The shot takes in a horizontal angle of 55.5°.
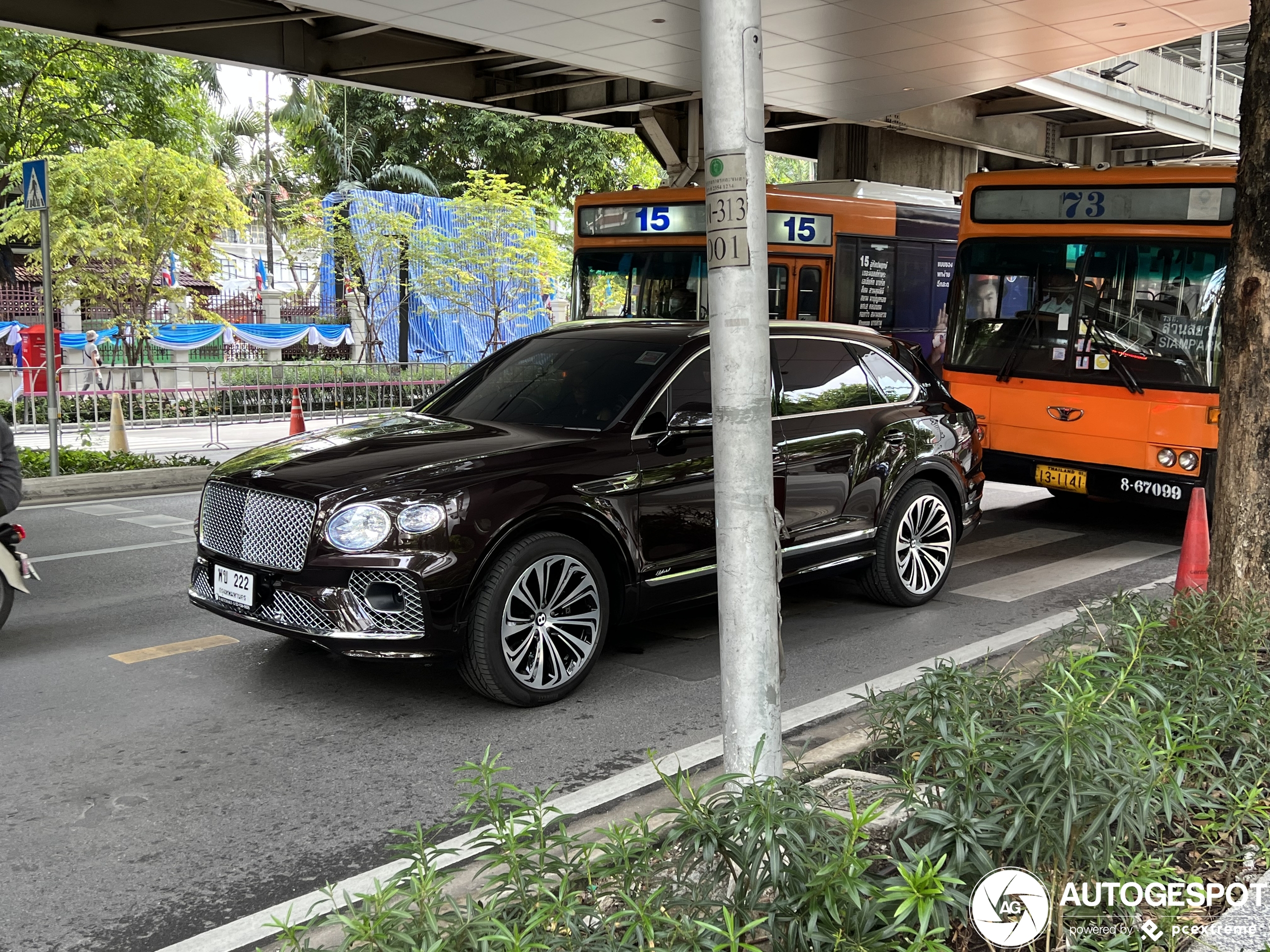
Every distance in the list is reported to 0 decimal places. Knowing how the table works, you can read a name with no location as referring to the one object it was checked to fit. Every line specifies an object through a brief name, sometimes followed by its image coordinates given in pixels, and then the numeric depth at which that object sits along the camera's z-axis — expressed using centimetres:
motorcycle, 640
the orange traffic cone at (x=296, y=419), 1602
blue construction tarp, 3584
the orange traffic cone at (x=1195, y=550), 694
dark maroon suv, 533
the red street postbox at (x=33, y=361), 1659
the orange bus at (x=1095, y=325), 927
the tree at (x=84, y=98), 2395
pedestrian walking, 2465
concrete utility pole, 345
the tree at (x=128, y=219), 2369
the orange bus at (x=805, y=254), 1312
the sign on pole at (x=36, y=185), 1198
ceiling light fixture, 2166
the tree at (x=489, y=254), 3334
